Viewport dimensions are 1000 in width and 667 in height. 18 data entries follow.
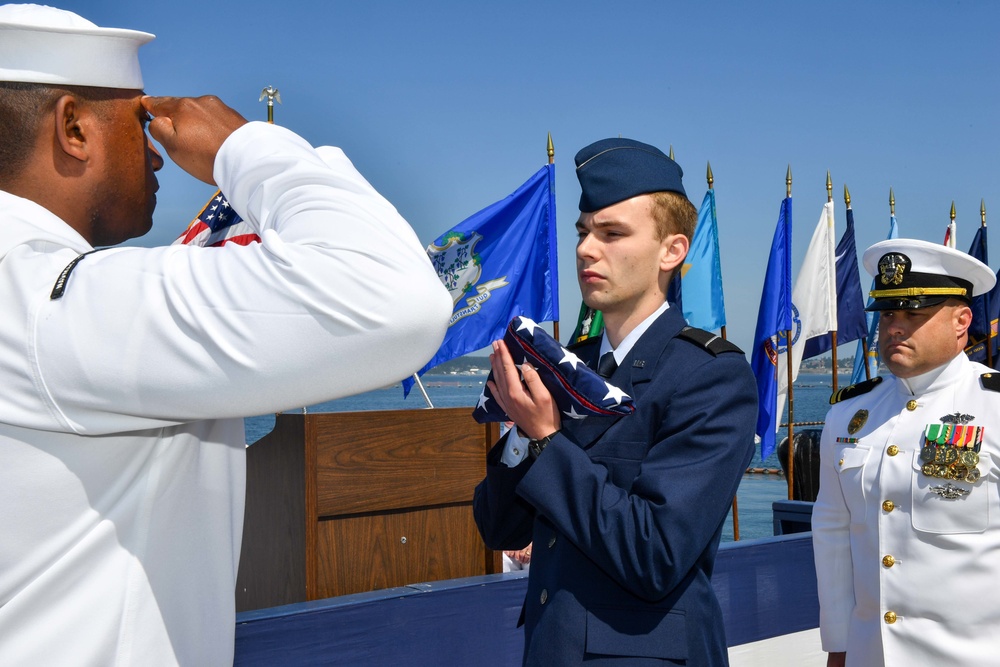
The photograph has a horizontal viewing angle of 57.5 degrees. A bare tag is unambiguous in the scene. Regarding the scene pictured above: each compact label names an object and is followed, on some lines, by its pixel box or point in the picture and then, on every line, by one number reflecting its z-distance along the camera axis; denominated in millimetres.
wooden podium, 2832
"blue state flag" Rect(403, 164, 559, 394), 6371
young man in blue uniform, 1690
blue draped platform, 2619
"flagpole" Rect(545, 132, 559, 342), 6438
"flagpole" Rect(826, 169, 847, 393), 9652
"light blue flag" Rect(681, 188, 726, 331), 7859
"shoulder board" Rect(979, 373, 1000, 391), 2935
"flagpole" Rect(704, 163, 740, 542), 8047
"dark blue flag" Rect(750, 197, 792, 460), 8445
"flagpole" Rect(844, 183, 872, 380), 10039
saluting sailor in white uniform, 868
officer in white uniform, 2711
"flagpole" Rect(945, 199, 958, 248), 10477
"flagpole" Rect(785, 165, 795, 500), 8359
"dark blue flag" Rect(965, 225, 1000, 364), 8852
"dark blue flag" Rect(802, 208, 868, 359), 9891
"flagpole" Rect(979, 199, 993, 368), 8610
